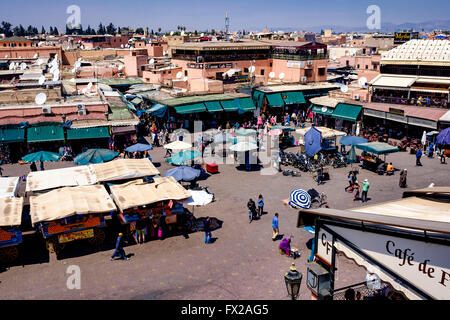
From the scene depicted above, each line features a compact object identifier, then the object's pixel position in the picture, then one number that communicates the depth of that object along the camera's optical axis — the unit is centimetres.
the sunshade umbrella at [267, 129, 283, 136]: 2780
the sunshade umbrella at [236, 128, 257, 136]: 2682
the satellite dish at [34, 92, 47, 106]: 2638
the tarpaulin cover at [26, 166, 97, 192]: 1658
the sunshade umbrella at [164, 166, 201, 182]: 1867
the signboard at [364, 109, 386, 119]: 3183
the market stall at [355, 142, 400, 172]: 2289
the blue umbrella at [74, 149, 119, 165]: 2122
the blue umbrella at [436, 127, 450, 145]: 2470
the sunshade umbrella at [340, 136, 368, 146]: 2433
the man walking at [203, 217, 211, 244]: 1473
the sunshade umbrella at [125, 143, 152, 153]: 2352
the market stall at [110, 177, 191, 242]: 1495
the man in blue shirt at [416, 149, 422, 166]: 2402
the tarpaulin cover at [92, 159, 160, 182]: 1777
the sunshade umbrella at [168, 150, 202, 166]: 2202
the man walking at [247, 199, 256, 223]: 1653
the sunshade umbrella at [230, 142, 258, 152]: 2275
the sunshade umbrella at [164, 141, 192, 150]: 2391
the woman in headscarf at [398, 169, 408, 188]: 2042
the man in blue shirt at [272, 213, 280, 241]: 1494
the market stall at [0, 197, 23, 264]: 1316
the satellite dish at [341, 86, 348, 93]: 3556
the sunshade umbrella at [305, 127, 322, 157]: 2299
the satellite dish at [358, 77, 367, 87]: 3625
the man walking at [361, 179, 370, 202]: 1867
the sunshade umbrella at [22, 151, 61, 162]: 2077
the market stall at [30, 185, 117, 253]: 1365
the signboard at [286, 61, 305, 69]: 4262
